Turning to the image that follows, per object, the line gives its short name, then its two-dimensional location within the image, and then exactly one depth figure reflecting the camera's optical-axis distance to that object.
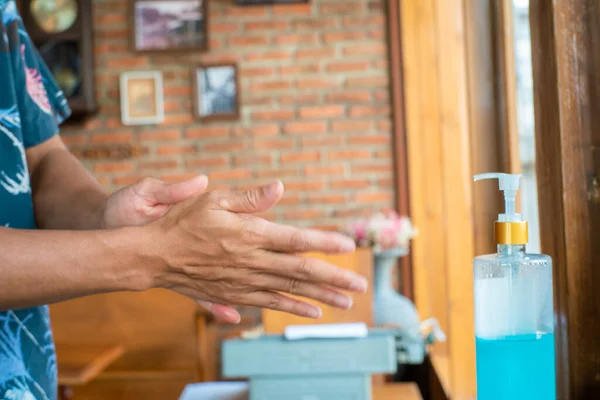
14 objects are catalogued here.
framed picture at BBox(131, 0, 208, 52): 3.52
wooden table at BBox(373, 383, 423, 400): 1.92
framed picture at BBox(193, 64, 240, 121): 3.53
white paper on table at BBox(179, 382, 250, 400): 1.76
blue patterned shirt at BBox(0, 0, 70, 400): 0.91
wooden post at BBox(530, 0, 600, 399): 0.69
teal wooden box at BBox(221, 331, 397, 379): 1.45
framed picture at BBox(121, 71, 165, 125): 3.57
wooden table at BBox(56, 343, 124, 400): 2.59
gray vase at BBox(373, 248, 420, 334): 2.80
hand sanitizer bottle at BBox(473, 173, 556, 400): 0.57
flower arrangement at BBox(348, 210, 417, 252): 2.92
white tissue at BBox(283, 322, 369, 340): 1.44
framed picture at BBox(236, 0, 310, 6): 3.47
